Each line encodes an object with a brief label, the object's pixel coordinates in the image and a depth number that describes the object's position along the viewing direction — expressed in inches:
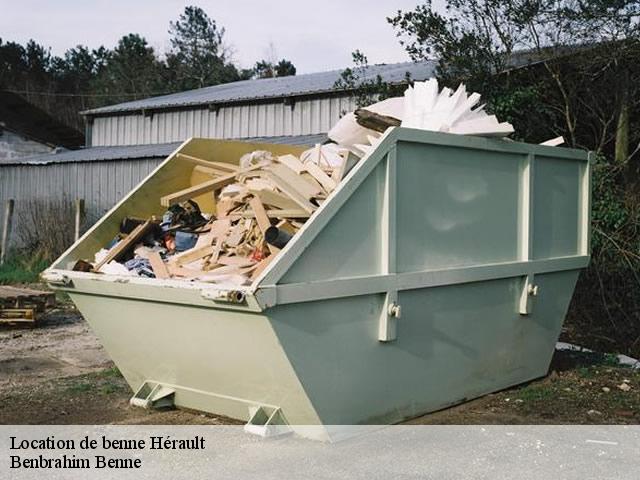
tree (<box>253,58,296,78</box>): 1812.3
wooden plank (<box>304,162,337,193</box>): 201.9
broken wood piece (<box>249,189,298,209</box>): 194.5
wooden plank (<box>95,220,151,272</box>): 203.9
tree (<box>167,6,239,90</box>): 1721.2
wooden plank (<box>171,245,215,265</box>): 193.6
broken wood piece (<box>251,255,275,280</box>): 177.4
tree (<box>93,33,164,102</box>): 1688.0
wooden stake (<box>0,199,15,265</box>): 652.3
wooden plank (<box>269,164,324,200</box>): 196.9
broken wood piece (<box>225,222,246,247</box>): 193.0
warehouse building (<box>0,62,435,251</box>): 681.0
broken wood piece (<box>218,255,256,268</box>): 183.0
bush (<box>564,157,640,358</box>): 365.7
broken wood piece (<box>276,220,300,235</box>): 187.9
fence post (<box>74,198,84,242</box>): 592.4
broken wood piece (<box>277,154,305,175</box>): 211.8
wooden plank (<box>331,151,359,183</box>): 194.2
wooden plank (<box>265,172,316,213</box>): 190.4
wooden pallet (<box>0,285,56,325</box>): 374.9
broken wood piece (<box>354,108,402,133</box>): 219.0
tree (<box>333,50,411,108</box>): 476.7
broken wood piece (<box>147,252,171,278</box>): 188.5
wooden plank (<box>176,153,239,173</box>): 226.1
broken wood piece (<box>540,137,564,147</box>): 250.7
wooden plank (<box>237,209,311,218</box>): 189.0
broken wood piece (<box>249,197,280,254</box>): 182.1
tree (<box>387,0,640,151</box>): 425.1
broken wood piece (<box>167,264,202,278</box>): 185.6
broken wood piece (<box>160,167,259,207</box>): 214.2
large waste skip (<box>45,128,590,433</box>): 172.7
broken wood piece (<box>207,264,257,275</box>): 179.5
